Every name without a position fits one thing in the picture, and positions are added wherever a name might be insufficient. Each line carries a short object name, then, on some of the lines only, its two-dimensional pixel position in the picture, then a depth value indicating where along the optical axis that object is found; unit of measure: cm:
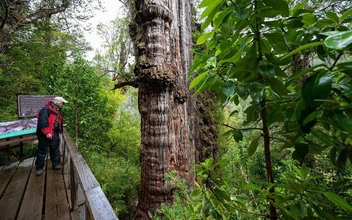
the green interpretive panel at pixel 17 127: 383
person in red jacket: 344
